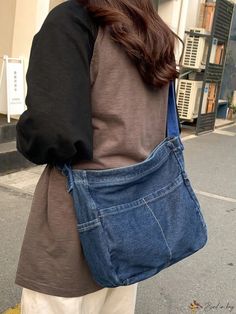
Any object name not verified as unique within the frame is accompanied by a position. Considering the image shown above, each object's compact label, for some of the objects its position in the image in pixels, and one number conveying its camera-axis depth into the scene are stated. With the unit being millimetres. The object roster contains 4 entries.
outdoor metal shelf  8719
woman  1400
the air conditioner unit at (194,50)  8844
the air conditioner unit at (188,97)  9109
